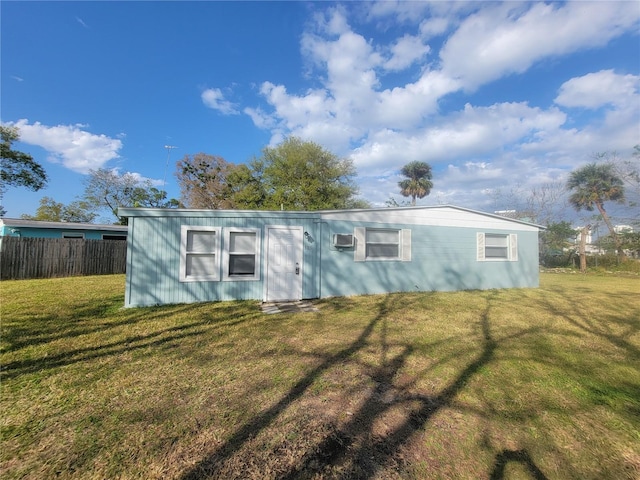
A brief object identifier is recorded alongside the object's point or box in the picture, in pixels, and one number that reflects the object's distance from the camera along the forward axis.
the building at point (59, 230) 13.24
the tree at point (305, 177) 21.41
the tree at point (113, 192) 27.19
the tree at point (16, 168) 15.64
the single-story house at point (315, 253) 6.87
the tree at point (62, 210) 26.88
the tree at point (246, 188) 22.94
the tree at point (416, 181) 26.16
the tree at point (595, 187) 19.77
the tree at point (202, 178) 25.97
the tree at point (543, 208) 21.83
